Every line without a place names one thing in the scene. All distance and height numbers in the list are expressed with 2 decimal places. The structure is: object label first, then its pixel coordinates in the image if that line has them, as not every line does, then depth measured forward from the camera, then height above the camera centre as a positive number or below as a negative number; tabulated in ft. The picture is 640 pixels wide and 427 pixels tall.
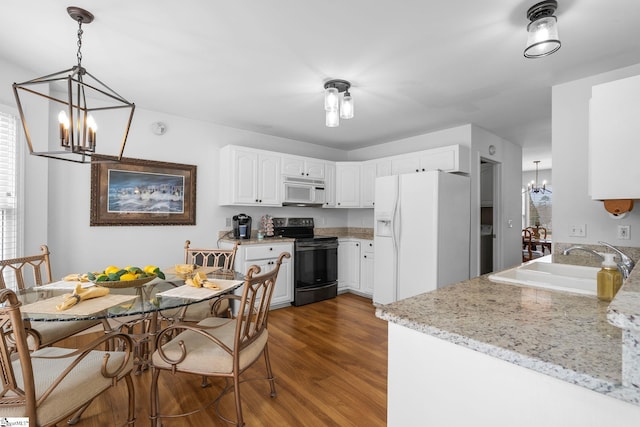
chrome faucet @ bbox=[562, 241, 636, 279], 4.88 -0.81
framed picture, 10.65 +0.76
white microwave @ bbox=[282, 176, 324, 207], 14.29 +1.08
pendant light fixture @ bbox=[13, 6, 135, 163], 4.72 +2.78
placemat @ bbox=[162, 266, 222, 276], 8.05 -1.51
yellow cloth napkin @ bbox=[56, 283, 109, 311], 4.94 -1.43
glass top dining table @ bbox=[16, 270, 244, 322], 4.74 -1.57
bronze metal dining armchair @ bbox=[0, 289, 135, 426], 3.76 -2.39
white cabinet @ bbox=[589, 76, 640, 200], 4.97 +1.27
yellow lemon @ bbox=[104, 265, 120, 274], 6.19 -1.16
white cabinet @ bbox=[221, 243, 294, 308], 12.03 -1.97
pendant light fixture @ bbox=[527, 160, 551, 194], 26.43 +2.43
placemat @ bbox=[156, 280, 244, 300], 5.78 -1.55
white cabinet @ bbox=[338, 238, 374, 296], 14.76 -2.58
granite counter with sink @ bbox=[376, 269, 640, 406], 2.20 -1.15
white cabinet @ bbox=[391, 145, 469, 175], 12.36 +2.32
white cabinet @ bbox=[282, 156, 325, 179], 14.21 +2.27
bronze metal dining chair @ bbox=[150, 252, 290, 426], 5.31 -2.50
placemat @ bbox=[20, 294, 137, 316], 4.82 -1.55
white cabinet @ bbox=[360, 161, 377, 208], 15.42 +1.59
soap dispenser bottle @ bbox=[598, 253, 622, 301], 4.05 -0.87
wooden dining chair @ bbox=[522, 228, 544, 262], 21.04 -2.53
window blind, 7.93 +0.70
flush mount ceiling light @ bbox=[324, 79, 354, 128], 8.62 +3.17
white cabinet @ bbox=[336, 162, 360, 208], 16.03 +1.54
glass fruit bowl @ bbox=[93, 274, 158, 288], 5.94 -1.38
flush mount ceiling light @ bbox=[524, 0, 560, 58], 5.45 +3.38
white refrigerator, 11.32 -0.72
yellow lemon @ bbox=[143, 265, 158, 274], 6.52 -1.21
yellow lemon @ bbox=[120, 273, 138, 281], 6.08 -1.27
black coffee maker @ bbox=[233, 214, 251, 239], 13.00 -0.53
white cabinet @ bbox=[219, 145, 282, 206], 12.71 +1.60
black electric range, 13.51 -2.29
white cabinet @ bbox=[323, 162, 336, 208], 15.81 +1.54
